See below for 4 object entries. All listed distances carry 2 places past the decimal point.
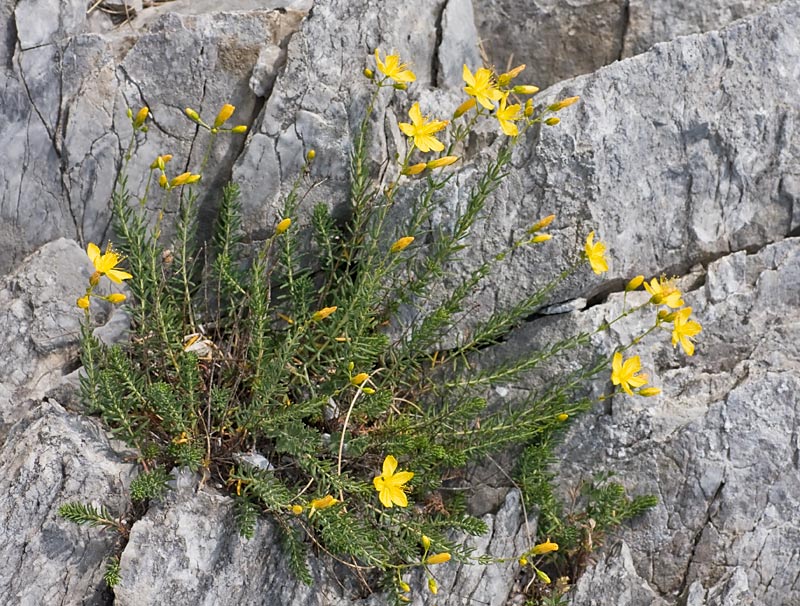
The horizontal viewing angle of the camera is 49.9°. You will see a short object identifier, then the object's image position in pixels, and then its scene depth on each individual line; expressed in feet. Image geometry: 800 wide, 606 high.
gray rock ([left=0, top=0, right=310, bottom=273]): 14.83
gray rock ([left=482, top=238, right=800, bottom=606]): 14.17
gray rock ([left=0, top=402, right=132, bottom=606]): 12.05
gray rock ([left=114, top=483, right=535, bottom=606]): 12.26
